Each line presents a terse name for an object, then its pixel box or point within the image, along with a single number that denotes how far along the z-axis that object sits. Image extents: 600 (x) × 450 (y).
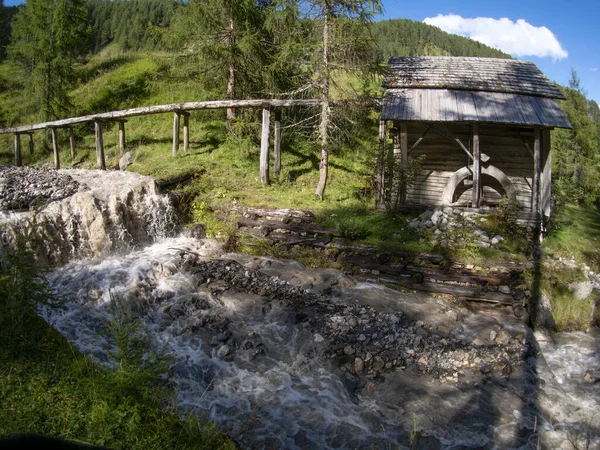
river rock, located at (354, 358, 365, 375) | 6.71
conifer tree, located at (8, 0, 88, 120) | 18.05
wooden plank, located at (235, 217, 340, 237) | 10.86
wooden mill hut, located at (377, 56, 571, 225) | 12.38
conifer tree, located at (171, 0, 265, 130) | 15.14
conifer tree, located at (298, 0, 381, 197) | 11.88
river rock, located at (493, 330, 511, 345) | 7.82
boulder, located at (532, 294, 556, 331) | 8.74
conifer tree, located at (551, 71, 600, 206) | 17.41
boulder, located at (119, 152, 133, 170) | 15.64
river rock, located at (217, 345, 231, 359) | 6.81
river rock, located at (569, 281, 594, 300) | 9.20
